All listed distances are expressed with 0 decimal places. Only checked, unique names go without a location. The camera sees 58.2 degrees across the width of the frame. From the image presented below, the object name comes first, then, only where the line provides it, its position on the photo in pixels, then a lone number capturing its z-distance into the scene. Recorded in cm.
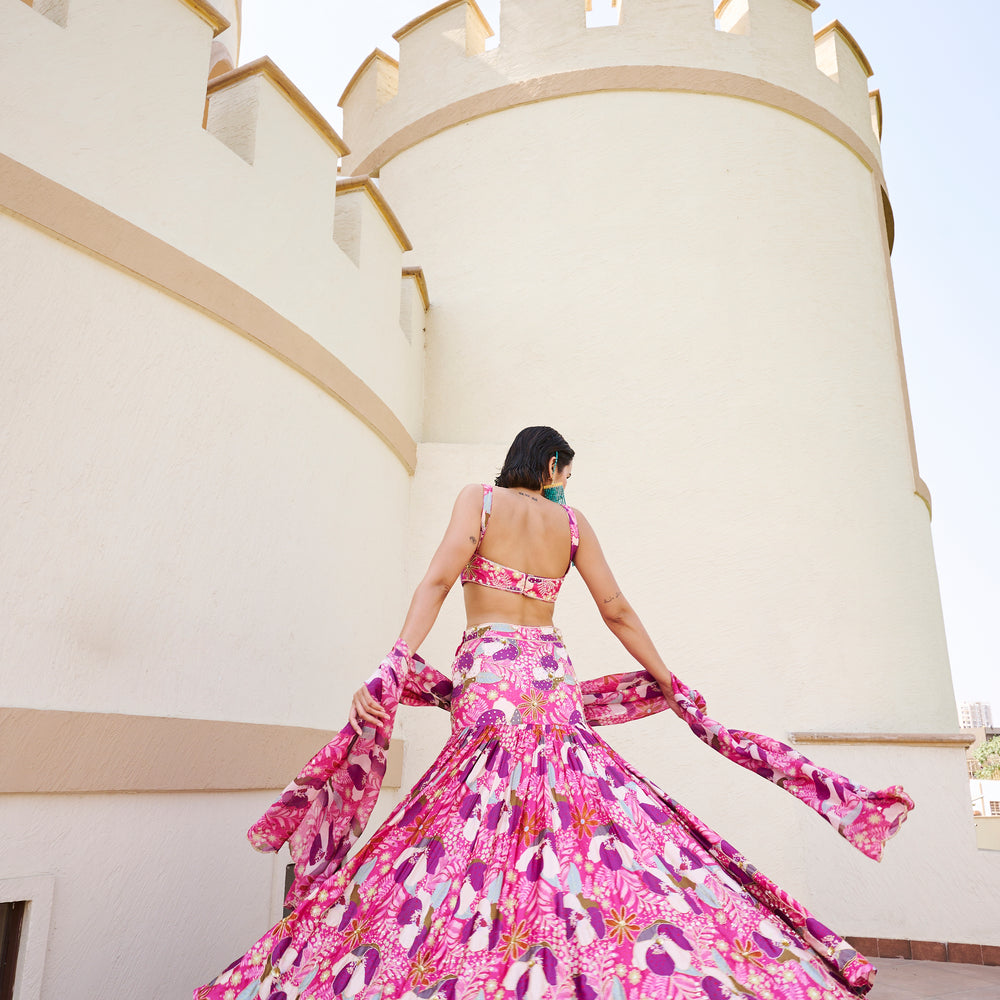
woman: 210
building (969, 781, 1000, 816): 3626
